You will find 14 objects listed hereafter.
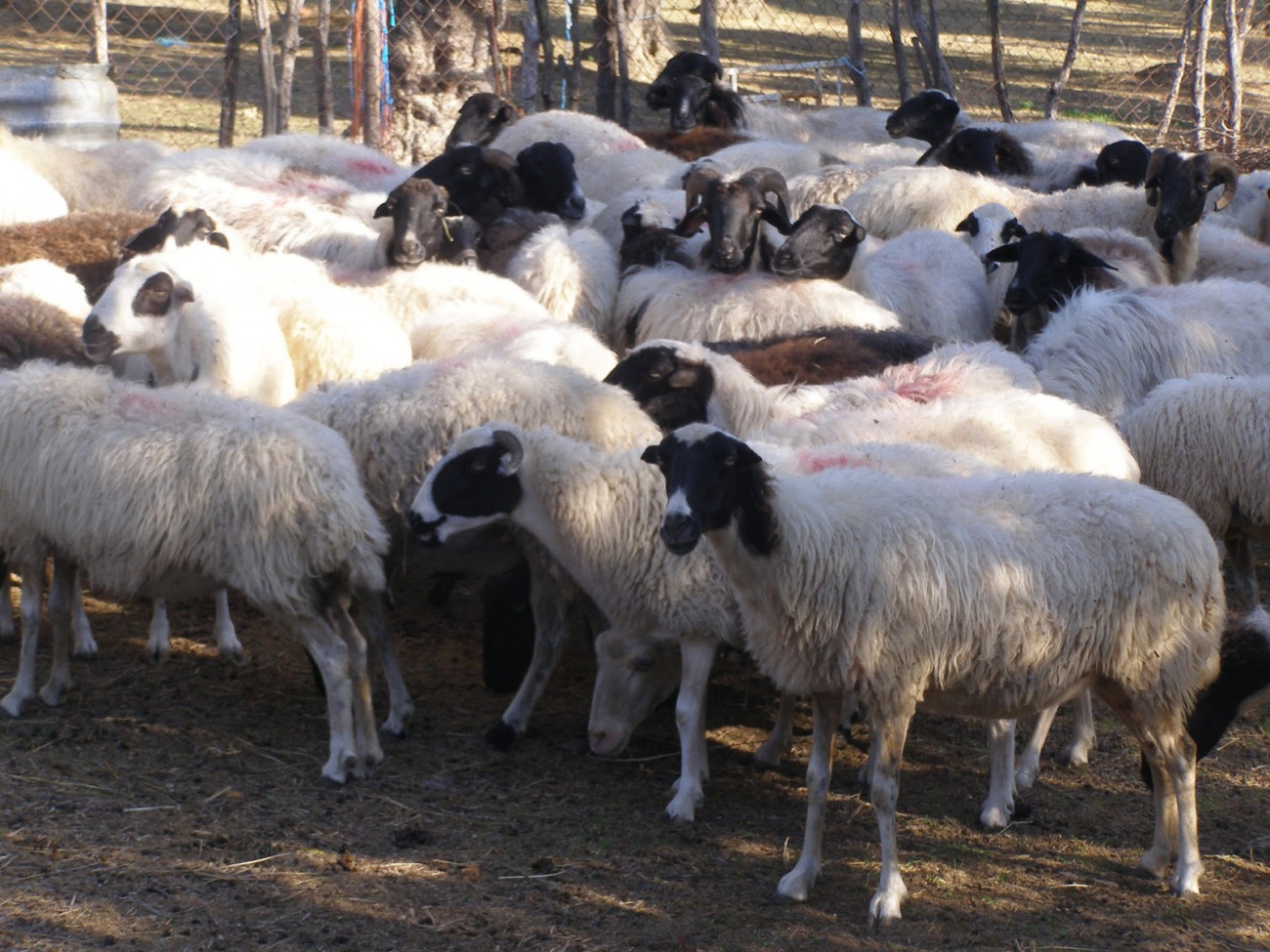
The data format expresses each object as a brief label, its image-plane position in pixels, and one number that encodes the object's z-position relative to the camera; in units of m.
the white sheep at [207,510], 4.78
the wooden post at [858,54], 13.86
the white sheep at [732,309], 7.38
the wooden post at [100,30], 13.46
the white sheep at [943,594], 4.14
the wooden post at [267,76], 10.79
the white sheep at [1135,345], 6.75
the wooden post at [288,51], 10.12
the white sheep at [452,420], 5.38
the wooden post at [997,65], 13.03
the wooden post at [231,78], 10.54
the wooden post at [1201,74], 11.89
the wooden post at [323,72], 10.14
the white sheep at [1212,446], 5.86
